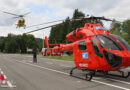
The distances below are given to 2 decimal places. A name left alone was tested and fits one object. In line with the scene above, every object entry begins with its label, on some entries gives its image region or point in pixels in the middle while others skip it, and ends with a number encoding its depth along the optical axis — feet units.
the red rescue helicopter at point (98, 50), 23.99
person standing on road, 67.12
